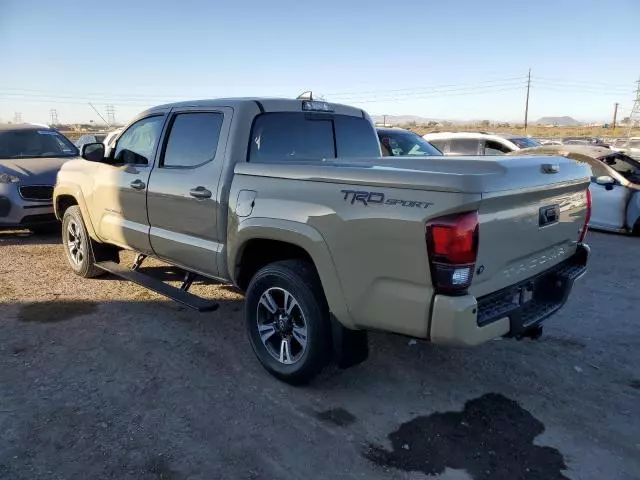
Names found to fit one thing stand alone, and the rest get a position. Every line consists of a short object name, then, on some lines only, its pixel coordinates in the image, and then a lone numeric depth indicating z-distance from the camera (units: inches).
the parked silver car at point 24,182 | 307.0
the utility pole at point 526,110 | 2311.0
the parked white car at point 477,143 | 463.8
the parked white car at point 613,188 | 340.5
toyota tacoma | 105.0
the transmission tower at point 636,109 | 2490.2
